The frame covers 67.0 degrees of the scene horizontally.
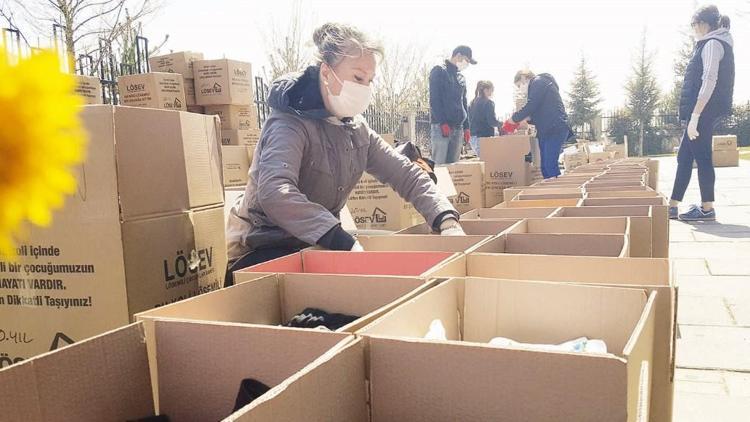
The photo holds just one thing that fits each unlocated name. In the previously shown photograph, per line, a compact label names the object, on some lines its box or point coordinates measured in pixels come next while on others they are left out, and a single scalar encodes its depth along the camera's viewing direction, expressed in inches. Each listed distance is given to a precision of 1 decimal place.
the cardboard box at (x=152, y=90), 219.1
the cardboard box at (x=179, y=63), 241.6
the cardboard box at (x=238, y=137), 248.8
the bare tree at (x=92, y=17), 248.1
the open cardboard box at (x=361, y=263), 64.1
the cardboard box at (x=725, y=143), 520.1
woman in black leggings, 199.0
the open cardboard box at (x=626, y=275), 46.4
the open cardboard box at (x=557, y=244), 73.6
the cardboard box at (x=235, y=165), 209.2
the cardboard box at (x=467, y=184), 195.2
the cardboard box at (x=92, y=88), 183.9
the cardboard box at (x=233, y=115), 250.2
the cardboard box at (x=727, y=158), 521.7
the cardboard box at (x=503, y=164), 203.9
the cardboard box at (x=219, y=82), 242.1
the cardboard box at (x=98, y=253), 62.6
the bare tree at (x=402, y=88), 767.1
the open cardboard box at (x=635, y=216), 88.4
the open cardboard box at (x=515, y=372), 31.0
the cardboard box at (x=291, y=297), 51.1
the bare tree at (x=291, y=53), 560.7
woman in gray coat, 81.3
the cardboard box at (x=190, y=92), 247.9
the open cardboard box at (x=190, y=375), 32.9
